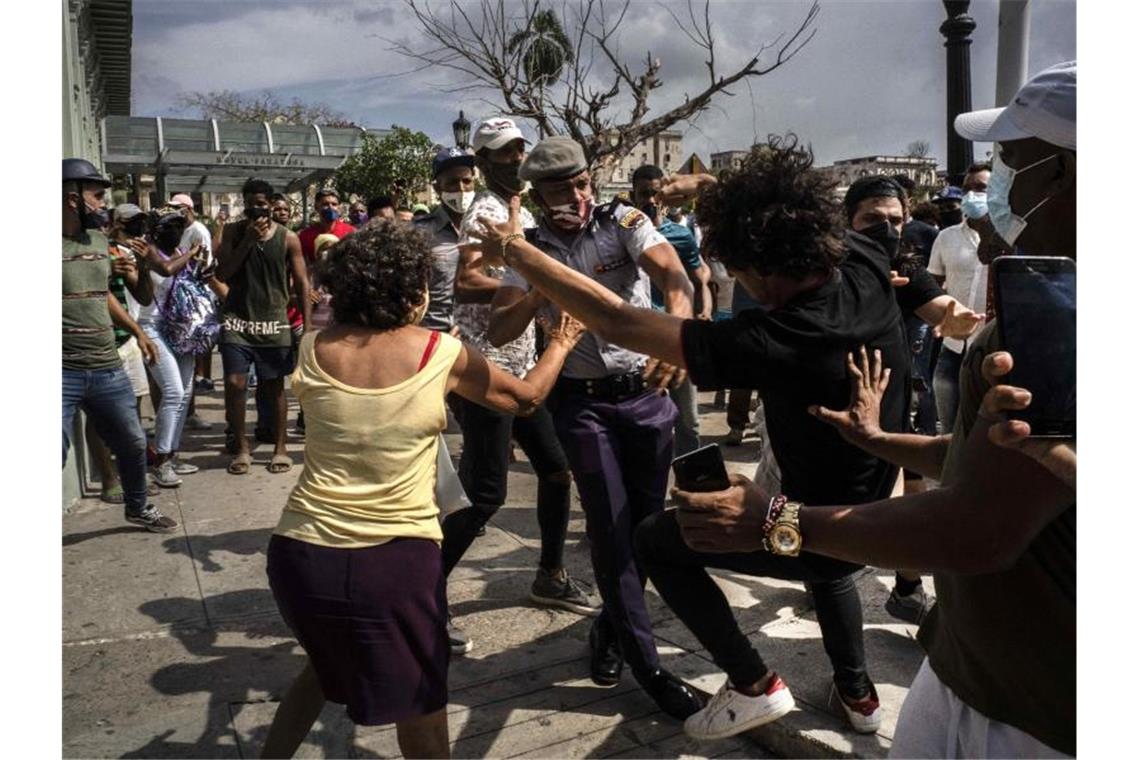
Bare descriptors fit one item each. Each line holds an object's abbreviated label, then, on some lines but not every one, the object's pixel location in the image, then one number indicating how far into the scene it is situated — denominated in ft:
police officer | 11.58
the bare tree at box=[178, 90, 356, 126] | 158.40
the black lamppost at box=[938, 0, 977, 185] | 30.50
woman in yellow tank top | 8.41
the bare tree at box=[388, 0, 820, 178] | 33.42
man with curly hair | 8.18
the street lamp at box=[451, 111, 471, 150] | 42.29
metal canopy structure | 75.56
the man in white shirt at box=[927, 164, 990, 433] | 18.83
